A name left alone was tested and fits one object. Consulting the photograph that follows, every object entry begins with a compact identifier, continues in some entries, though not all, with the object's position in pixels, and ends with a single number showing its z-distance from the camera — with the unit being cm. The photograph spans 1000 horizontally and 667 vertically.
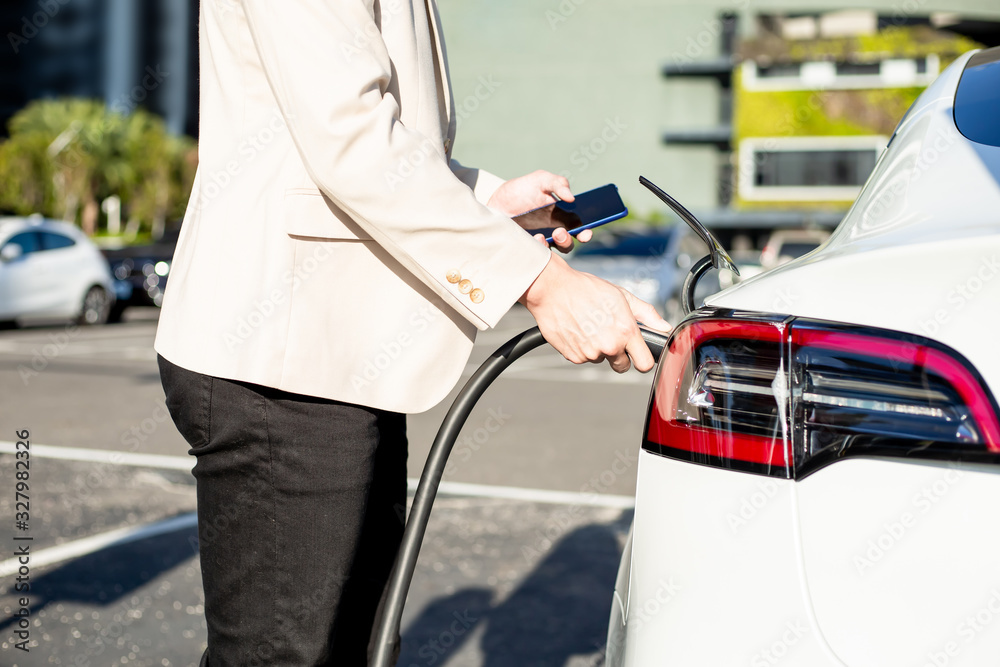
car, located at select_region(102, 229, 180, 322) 1688
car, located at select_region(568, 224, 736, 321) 1430
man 141
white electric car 110
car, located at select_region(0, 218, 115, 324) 1341
